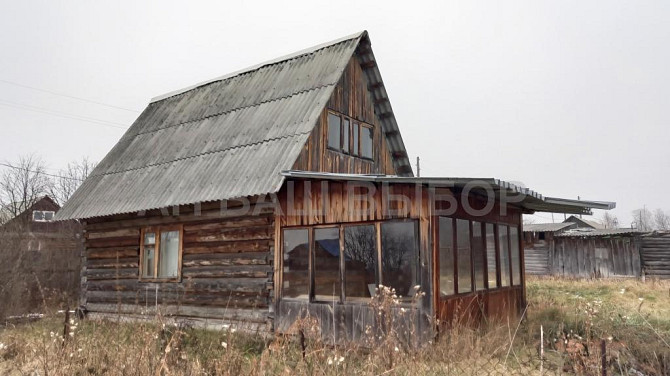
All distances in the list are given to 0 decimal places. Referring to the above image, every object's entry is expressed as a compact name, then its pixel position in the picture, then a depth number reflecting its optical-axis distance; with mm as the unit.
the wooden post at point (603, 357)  4059
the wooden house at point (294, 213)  9016
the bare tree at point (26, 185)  31531
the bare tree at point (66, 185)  35281
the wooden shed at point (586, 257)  25578
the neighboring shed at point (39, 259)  15659
